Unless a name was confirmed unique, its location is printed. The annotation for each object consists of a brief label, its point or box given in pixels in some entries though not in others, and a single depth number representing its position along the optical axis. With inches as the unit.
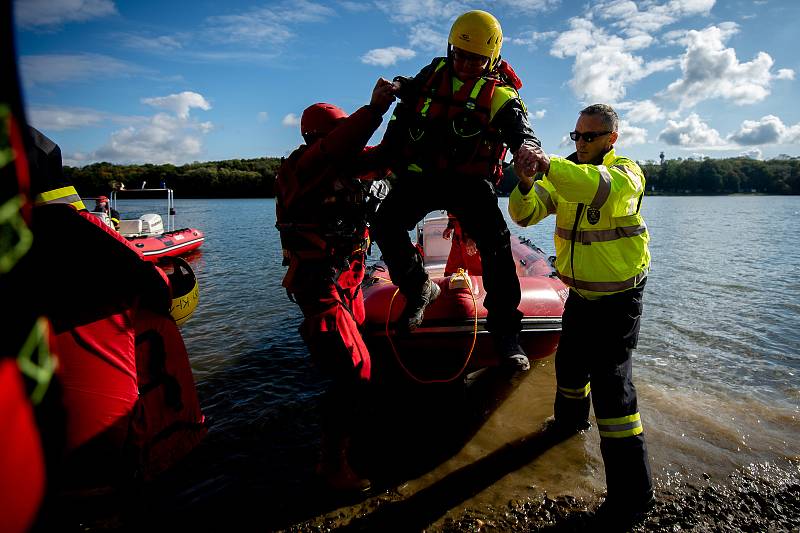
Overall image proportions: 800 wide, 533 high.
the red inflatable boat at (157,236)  572.6
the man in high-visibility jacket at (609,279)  114.4
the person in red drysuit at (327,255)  121.8
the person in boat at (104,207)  563.0
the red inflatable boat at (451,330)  167.2
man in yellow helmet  111.0
